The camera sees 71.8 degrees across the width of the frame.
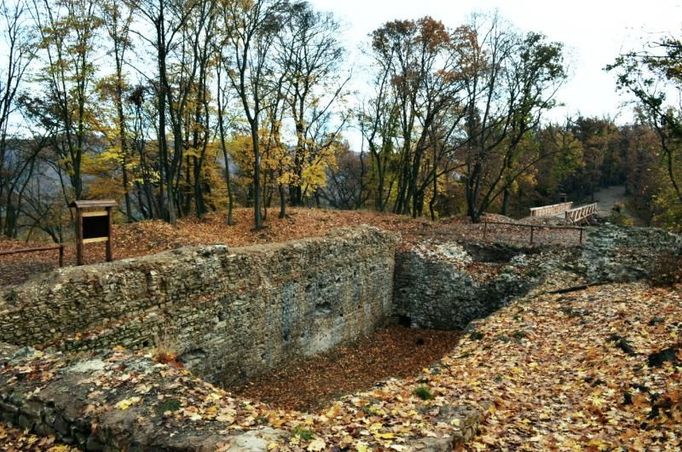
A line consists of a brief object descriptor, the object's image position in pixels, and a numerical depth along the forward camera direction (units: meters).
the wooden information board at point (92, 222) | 10.18
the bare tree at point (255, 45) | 19.86
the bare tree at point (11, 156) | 22.36
